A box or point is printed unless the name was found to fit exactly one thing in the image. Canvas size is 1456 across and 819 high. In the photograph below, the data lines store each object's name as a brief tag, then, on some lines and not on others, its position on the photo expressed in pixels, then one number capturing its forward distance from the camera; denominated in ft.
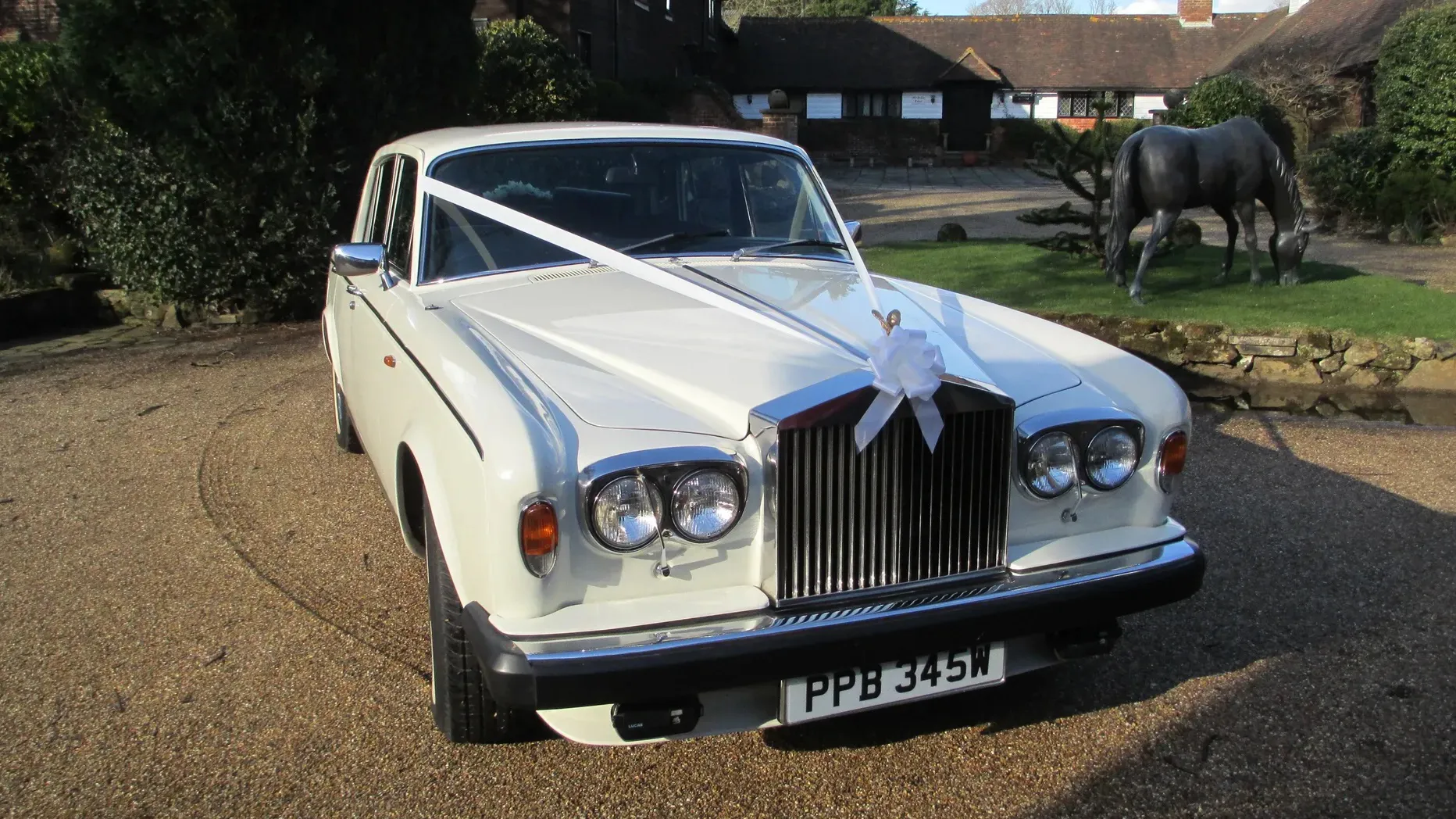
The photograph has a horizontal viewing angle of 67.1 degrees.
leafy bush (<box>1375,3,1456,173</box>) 53.47
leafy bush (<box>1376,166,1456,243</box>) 51.88
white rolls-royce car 8.27
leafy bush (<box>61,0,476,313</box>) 30.48
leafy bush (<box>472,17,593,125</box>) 60.64
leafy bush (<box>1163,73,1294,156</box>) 71.46
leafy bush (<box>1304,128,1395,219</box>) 55.57
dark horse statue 31.65
